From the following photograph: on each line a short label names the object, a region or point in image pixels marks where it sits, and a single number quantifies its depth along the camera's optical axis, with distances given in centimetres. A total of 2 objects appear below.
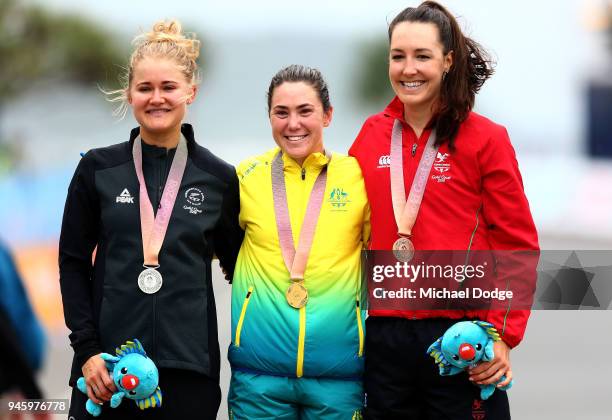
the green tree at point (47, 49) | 8287
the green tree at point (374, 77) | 9169
